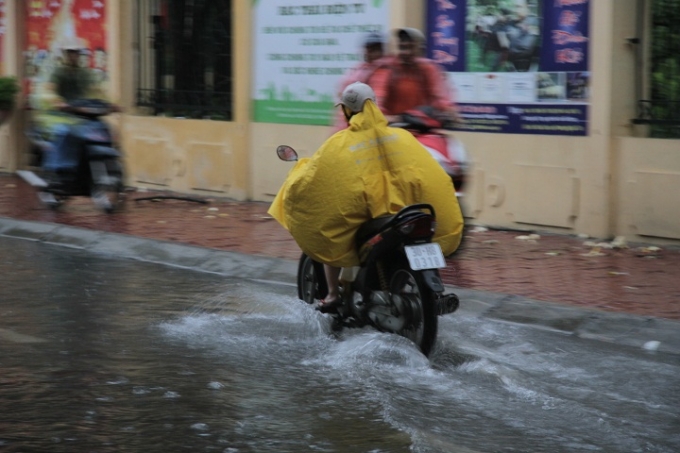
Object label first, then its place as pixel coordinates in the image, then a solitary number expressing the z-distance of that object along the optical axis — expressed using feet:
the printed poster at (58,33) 54.08
